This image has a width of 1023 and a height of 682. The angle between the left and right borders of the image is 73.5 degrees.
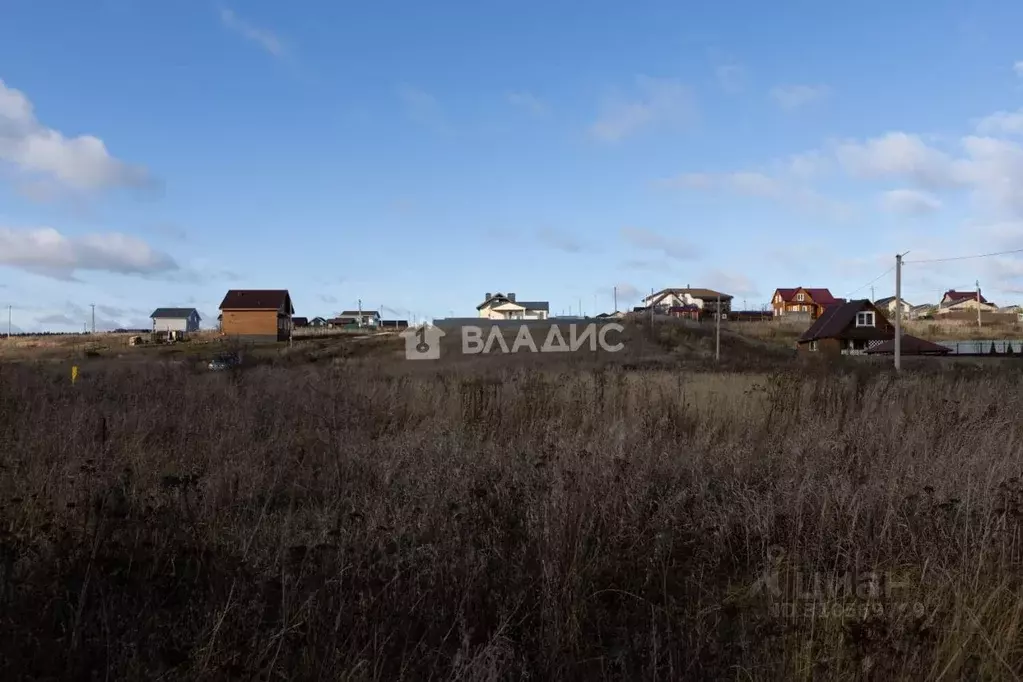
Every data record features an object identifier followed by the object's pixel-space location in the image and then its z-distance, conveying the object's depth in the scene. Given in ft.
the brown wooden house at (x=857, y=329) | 179.63
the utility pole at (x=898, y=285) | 105.17
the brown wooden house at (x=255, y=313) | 238.48
